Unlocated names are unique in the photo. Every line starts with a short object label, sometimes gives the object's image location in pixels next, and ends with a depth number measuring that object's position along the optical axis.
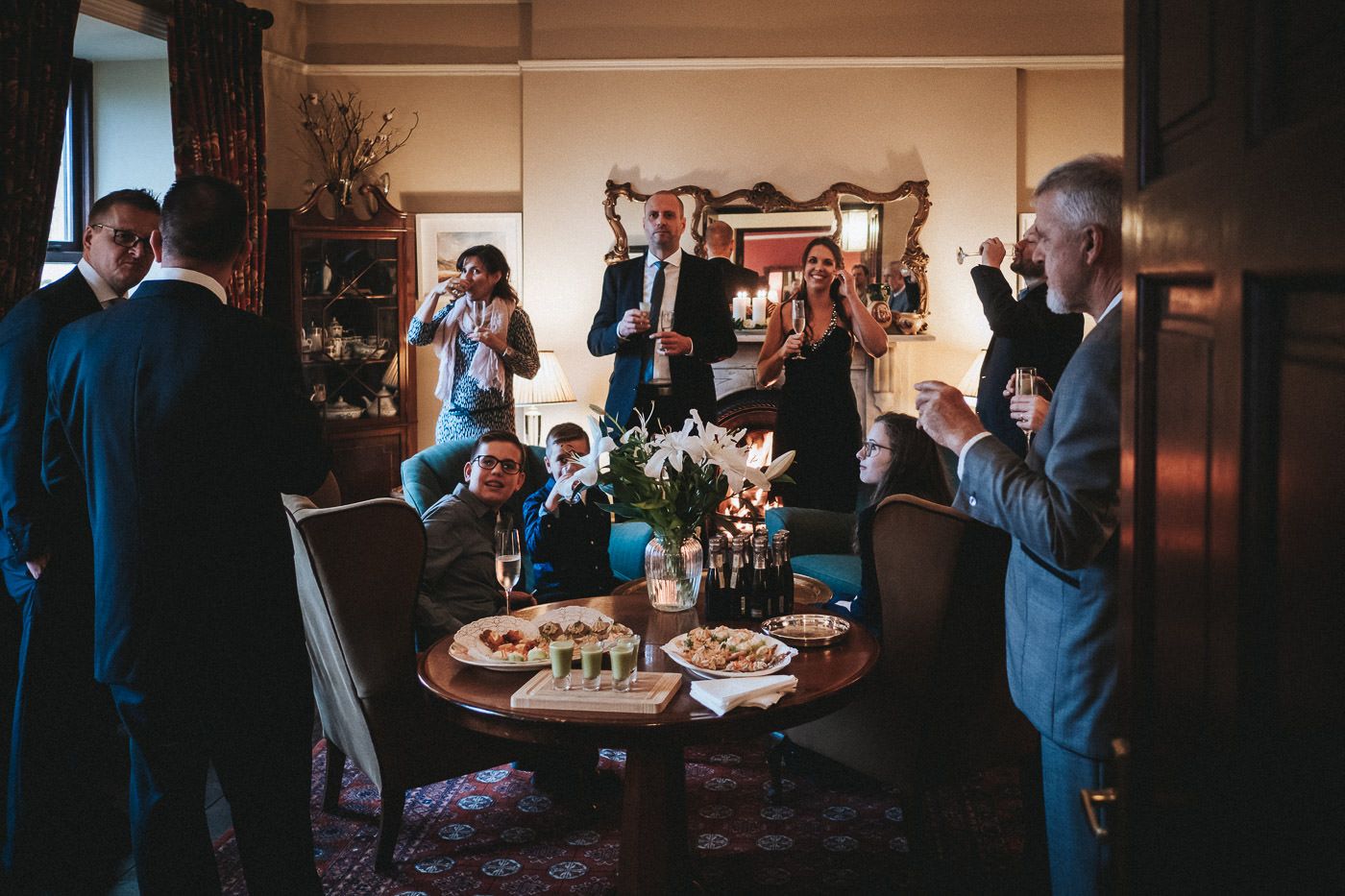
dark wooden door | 0.60
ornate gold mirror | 6.11
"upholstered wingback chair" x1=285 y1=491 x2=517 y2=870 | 2.44
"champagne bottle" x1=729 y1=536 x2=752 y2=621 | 2.65
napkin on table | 1.99
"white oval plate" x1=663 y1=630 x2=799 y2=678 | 2.15
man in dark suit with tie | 4.06
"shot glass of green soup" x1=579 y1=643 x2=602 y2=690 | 2.03
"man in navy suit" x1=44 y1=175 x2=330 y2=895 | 1.87
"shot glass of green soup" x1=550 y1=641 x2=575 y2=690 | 2.04
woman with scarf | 4.66
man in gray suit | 1.47
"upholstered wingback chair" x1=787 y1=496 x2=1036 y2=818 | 2.37
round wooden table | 1.94
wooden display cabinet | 5.63
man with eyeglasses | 2.40
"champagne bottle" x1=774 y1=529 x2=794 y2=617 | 2.66
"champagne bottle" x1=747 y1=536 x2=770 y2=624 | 2.65
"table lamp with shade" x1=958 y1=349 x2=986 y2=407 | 5.49
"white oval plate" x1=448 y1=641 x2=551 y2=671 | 2.20
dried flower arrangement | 6.03
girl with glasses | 3.14
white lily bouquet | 2.60
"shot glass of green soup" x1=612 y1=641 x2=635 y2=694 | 2.03
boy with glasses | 3.00
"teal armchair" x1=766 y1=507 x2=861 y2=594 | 4.39
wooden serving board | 1.98
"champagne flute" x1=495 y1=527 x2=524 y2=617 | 2.56
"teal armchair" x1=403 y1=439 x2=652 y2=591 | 4.10
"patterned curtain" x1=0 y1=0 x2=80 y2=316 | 3.48
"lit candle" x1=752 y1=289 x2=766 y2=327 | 6.22
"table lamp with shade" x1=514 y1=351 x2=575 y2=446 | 5.71
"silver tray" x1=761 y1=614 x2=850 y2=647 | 2.41
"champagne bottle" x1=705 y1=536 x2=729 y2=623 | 2.65
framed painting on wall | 6.29
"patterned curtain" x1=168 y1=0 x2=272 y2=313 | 4.74
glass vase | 2.71
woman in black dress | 4.36
